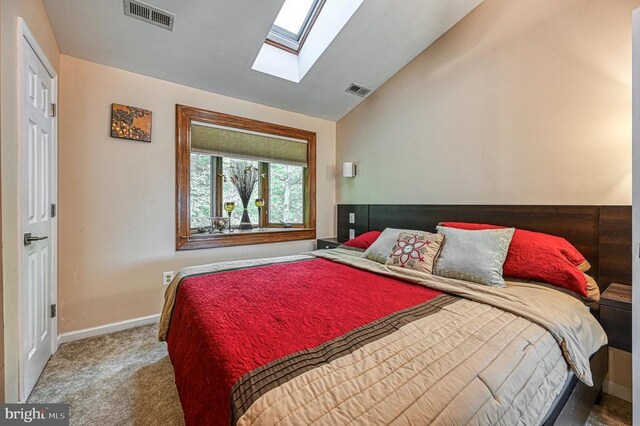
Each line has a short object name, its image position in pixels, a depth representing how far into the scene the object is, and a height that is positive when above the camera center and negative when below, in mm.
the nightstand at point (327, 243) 3318 -406
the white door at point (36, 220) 1460 -51
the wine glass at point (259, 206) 3328 +74
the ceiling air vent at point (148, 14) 1858 +1466
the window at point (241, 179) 2668 +400
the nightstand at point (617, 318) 1308 -548
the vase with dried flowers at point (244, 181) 3179 +383
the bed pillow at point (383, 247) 2143 -299
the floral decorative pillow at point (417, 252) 1848 -299
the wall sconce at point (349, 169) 3426 +561
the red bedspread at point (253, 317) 864 -466
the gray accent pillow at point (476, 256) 1600 -289
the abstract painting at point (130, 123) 2299 +807
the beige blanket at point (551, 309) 1088 -459
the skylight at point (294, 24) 2493 +1898
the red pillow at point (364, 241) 2724 -309
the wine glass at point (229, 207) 3027 +56
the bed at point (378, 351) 679 -477
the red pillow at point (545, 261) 1490 -306
